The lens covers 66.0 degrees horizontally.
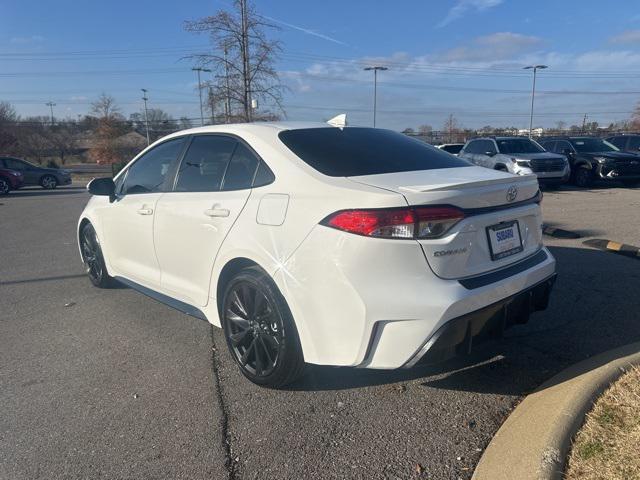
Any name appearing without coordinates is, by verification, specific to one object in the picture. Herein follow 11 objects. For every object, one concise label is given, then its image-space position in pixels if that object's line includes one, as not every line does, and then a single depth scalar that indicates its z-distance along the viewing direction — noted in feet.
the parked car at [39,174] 74.43
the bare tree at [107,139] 154.81
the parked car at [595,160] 51.24
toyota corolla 8.33
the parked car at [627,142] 59.88
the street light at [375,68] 126.00
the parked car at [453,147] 75.24
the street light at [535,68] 133.28
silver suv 47.47
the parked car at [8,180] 69.15
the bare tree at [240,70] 56.45
